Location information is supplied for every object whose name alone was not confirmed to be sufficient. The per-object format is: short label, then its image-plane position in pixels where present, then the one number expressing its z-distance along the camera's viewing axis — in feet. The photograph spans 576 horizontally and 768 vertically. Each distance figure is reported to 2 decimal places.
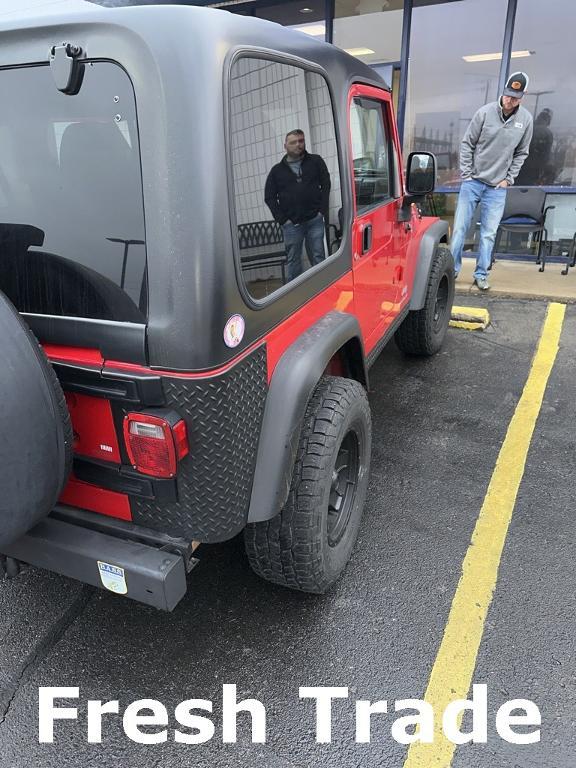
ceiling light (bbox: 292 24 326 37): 28.25
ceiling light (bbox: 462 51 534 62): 24.72
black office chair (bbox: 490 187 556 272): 24.26
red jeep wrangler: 5.00
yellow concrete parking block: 17.87
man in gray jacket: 19.26
